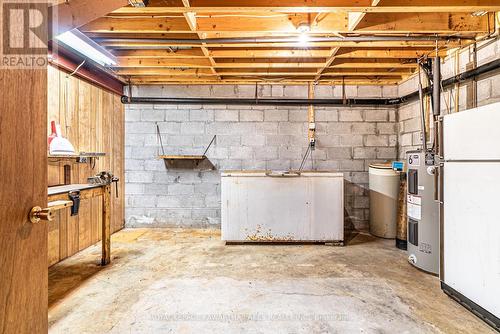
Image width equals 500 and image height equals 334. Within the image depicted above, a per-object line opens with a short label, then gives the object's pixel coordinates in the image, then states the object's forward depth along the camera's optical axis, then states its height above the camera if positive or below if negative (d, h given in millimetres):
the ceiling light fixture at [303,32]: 2410 +1288
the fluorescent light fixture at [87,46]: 2328 +1191
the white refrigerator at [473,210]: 1747 -332
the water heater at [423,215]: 2520 -488
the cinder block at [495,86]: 2418 +743
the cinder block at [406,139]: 3789 +393
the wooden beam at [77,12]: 1097 +701
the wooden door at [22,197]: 722 -87
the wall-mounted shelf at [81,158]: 2695 +119
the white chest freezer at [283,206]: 3346 -504
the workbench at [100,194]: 2138 -259
